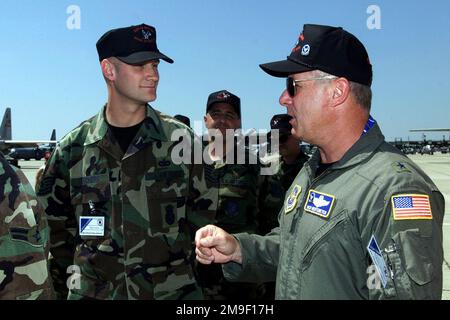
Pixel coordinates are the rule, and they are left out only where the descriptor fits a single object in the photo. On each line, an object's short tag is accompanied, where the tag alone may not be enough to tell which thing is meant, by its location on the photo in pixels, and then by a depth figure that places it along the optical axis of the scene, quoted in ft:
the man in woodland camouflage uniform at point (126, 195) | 8.10
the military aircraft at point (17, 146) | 157.28
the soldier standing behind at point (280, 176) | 12.86
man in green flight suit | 4.61
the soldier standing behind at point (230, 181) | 11.77
